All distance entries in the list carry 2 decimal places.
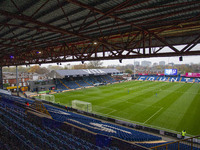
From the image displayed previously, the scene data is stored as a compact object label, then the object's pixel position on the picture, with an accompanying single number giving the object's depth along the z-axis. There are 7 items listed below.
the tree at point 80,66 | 85.69
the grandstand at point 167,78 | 53.80
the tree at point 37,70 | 84.06
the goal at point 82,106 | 20.81
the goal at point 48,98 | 27.55
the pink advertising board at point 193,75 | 54.91
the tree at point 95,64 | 81.62
